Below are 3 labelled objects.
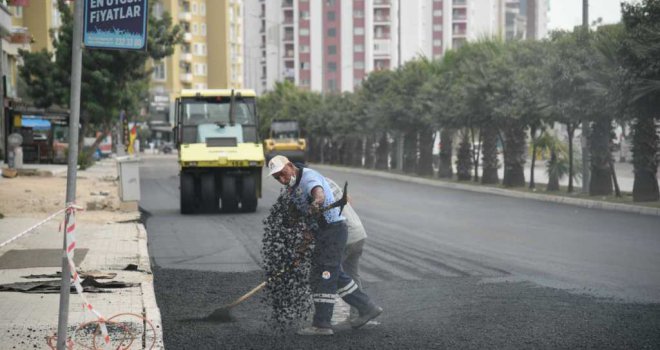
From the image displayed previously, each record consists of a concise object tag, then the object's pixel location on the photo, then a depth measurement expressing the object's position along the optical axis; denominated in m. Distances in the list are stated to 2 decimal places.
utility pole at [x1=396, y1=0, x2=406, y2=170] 57.08
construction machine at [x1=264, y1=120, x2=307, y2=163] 71.12
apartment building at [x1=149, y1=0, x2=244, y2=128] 136.00
